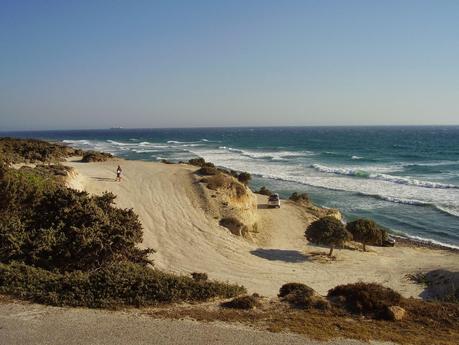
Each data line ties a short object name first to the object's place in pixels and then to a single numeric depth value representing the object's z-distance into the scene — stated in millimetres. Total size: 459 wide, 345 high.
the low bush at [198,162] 46156
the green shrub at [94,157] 46000
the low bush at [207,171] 34656
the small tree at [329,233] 23406
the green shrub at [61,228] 14781
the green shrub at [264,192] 39812
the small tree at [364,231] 25406
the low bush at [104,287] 11758
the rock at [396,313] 11664
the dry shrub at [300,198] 36812
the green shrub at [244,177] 40369
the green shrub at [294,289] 13062
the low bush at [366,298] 12016
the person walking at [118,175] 33406
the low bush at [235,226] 26297
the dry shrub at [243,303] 11934
